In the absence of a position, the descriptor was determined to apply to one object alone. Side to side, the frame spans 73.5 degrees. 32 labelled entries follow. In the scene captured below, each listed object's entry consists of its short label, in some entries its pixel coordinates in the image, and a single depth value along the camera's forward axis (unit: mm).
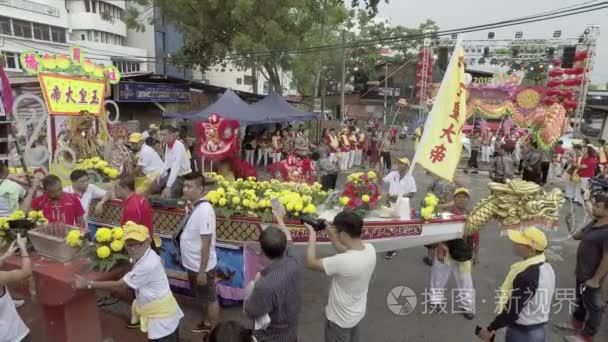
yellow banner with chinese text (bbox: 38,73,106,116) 6051
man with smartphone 2426
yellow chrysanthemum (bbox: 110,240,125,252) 3035
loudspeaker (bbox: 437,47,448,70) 16164
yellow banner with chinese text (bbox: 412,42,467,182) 4156
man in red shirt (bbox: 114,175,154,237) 3555
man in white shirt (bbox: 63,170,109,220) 4266
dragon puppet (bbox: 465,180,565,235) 3867
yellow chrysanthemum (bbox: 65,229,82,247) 3166
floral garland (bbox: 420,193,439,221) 4340
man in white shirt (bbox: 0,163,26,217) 4285
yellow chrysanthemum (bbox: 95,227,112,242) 3062
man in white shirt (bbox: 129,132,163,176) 5992
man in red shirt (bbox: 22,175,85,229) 3818
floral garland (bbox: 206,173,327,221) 4230
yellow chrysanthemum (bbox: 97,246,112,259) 2992
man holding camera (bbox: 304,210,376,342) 2627
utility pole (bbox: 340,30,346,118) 17112
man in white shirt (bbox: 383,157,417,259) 5875
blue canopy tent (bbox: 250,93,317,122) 12648
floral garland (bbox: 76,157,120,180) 5473
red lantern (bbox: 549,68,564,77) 15381
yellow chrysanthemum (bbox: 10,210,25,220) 3482
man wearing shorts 3472
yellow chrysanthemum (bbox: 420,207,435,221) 4330
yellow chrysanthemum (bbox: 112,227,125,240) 3102
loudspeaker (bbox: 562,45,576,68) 15062
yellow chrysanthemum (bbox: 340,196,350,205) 4629
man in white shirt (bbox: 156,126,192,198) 5453
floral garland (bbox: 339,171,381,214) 4637
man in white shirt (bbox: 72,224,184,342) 2656
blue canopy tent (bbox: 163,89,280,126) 11304
